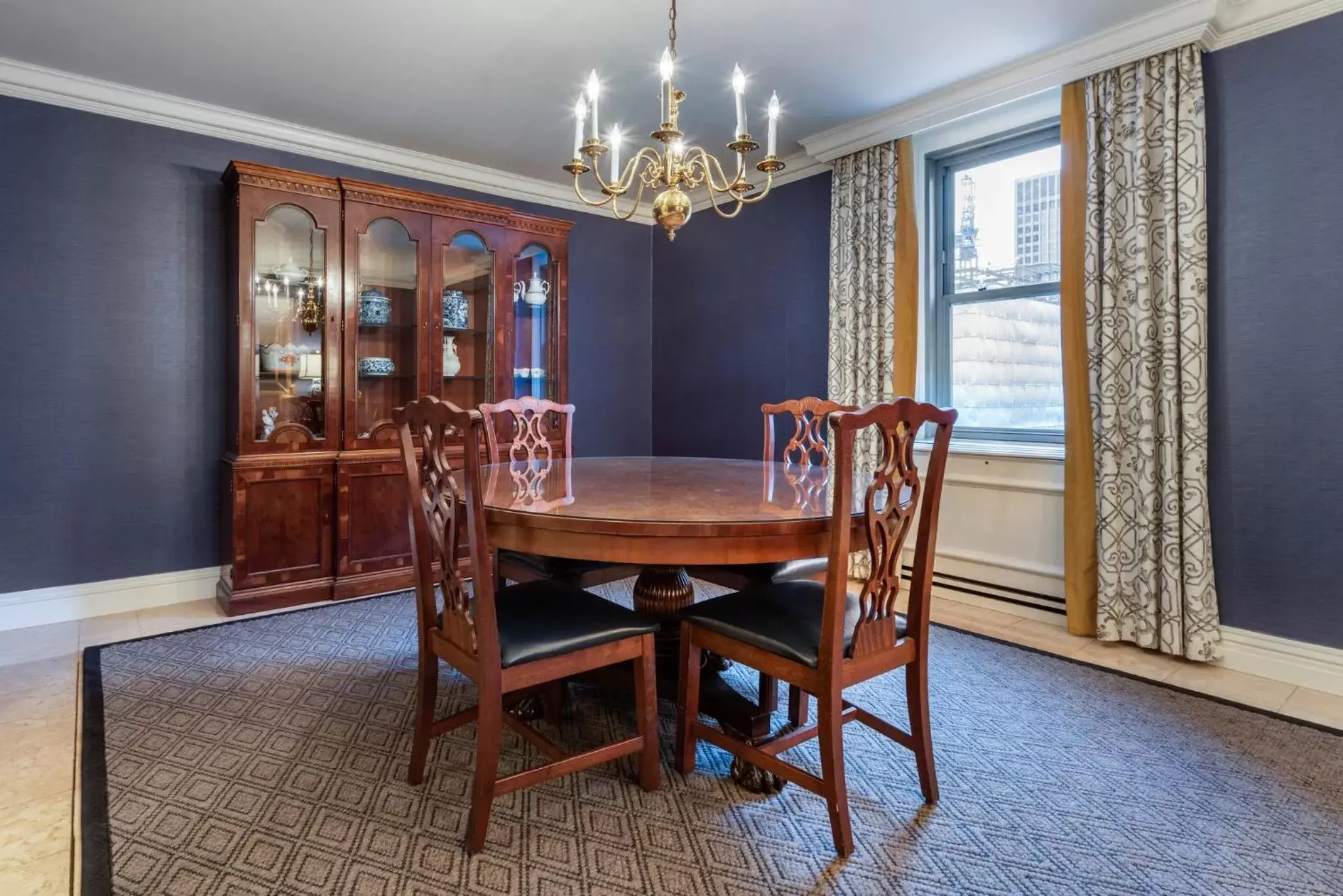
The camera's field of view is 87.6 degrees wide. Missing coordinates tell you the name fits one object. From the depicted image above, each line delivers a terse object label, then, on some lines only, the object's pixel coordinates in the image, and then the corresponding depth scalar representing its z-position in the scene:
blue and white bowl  3.60
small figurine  3.33
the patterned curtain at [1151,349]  2.61
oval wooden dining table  1.55
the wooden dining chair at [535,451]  2.35
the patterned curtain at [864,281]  3.61
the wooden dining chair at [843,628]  1.50
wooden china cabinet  3.27
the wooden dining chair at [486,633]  1.50
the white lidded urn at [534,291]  4.13
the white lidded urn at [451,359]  3.87
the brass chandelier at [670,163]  1.98
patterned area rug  1.46
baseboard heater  3.18
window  3.28
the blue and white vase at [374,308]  3.59
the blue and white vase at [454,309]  3.86
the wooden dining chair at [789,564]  2.21
